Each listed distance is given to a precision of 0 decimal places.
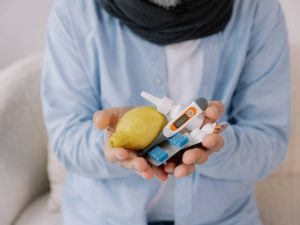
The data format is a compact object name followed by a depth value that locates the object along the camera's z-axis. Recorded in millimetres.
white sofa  851
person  699
